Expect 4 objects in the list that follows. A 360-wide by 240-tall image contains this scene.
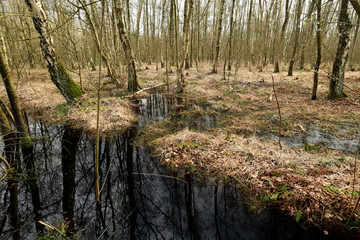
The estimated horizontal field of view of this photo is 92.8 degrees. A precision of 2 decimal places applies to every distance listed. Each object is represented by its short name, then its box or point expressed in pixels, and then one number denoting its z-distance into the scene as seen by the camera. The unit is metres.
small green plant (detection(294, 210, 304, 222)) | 2.78
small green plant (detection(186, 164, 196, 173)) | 4.20
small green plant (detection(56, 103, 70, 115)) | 7.42
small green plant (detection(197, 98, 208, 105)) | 9.62
